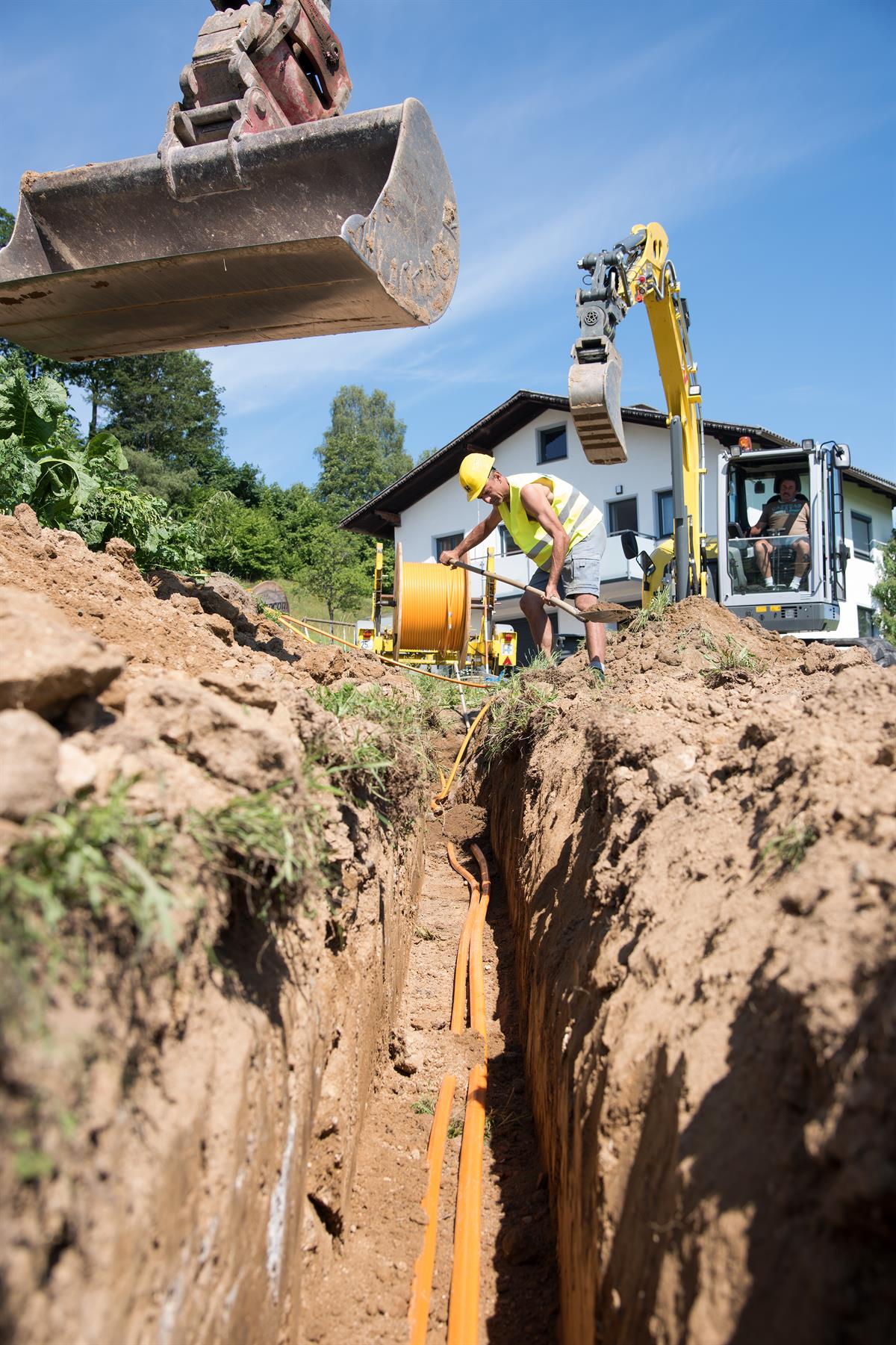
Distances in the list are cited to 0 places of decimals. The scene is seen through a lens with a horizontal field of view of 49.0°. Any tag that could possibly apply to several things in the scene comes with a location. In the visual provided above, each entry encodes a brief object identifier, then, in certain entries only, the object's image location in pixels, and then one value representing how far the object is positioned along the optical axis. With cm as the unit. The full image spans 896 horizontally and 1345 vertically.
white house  2505
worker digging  821
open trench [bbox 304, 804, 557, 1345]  317
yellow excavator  1002
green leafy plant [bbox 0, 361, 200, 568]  624
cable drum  1334
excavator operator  1056
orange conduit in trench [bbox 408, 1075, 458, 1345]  313
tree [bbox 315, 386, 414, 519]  6259
